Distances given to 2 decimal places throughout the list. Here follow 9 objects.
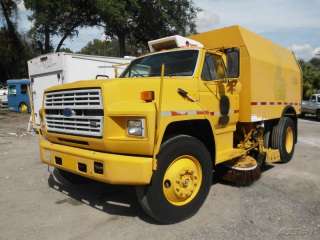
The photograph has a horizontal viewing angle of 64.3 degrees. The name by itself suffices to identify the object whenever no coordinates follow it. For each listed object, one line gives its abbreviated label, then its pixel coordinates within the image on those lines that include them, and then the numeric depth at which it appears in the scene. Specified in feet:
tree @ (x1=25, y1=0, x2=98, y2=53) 57.27
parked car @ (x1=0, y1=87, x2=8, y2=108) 72.62
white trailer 28.47
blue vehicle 55.76
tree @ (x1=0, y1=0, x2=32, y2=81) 61.12
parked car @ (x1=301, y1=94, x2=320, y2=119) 51.77
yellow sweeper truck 9.87
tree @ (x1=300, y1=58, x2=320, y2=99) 67.78
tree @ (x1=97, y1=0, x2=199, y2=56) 56.80
